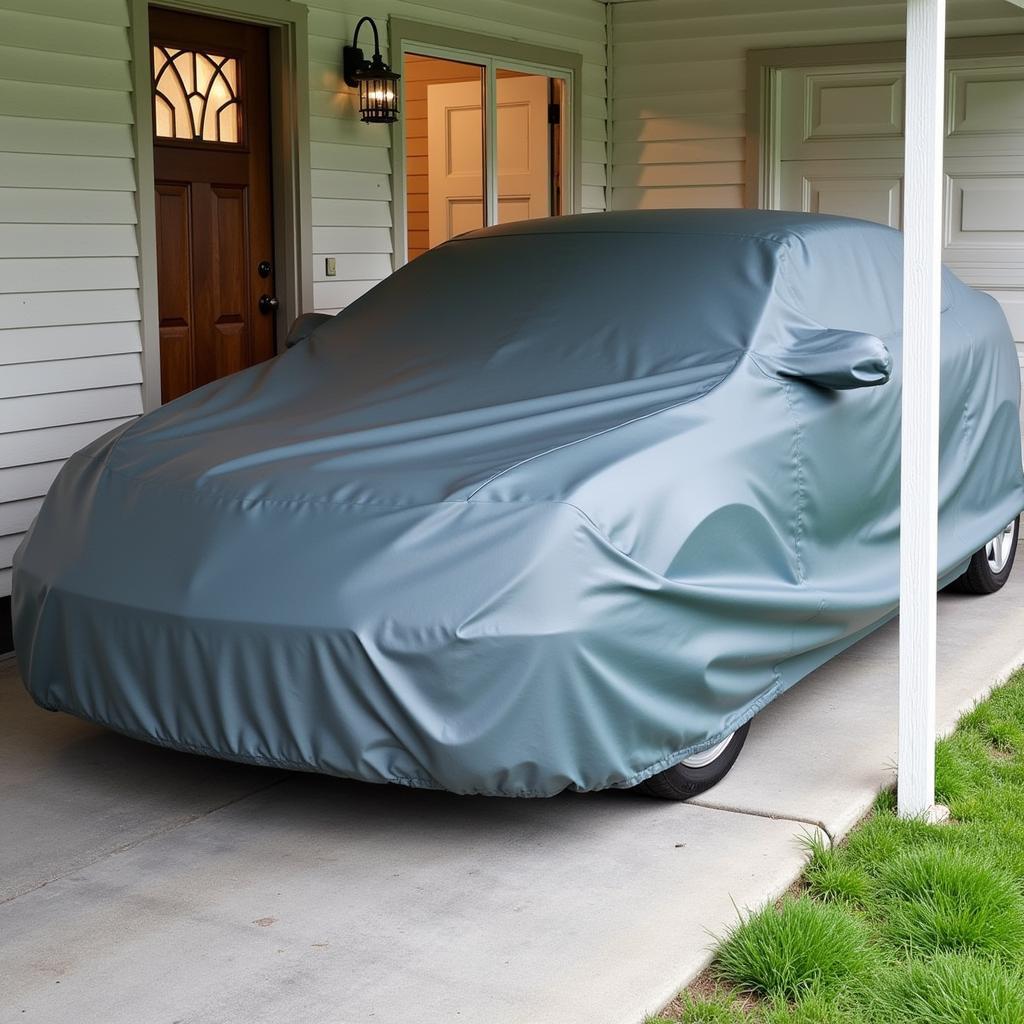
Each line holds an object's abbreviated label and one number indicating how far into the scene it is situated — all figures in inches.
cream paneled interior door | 344.5
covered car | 129.2
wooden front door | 246.5
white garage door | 306.2
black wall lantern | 272.1
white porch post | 142.7
